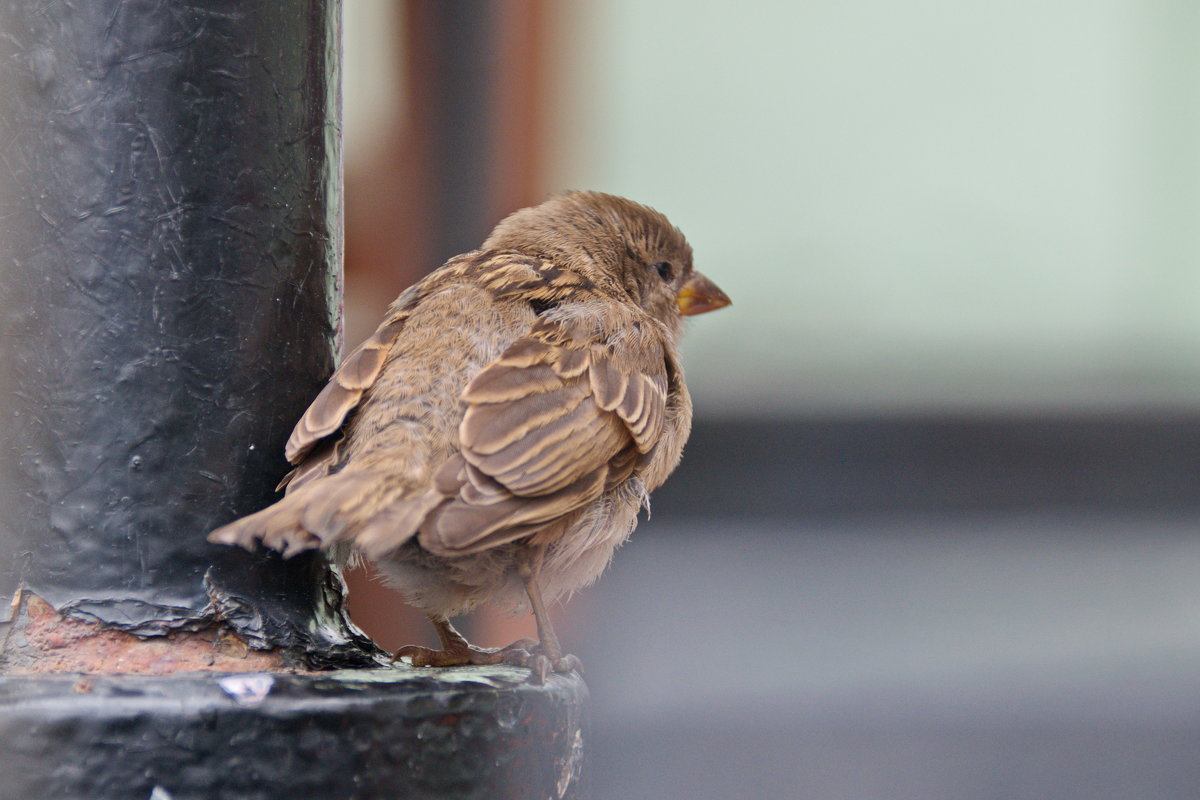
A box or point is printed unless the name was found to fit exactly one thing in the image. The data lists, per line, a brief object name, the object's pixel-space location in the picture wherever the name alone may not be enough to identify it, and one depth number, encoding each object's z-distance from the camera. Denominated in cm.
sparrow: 500
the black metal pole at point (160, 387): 403
